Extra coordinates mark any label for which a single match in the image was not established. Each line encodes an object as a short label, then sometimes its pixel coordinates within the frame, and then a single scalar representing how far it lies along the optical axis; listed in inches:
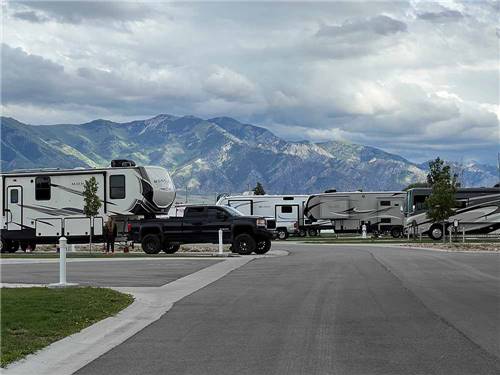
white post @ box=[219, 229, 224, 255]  1183.7
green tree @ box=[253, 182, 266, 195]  4079.2
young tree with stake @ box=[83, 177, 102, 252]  1328.7
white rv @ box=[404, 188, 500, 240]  1807.3
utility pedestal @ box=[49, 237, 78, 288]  644.1
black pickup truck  1219.2
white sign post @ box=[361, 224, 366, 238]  2001.8
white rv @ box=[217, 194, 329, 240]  2142.0
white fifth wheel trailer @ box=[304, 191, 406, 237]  2111.2
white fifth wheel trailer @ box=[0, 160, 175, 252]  1349.7
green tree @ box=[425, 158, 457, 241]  1657.2
